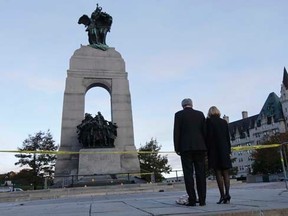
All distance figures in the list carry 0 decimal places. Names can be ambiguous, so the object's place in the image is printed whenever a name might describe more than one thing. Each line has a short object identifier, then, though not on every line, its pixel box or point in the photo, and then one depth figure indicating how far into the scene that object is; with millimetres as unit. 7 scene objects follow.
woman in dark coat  4374
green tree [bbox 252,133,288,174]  37605
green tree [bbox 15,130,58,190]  29261
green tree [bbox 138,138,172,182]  26711
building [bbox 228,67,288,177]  58692
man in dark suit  4157
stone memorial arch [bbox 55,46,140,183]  15165
